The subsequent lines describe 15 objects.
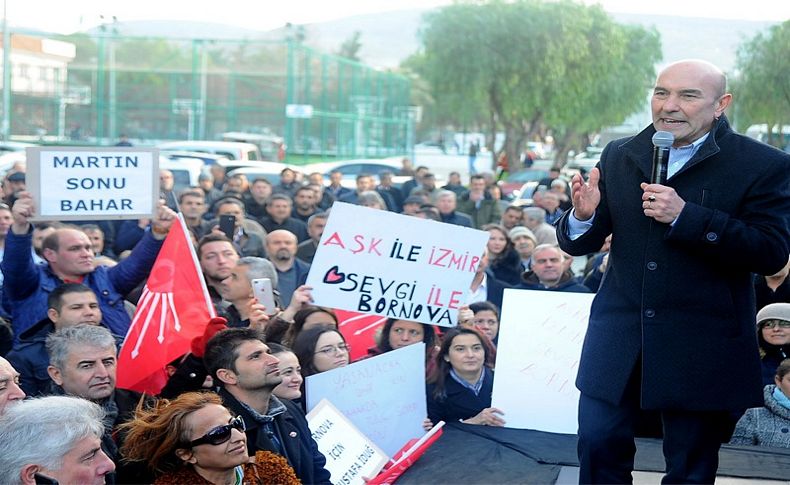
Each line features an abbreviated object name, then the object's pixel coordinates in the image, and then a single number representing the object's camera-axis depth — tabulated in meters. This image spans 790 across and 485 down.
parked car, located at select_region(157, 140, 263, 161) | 27.91
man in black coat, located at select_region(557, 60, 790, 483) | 3.71
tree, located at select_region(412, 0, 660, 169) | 38.47
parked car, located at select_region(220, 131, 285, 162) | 34.00
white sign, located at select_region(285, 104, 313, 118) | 32.34
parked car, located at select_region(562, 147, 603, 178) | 33.17
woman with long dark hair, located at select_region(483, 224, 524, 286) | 11.02
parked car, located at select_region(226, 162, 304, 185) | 21.64
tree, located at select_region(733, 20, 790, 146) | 32.91
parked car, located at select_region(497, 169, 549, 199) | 29.99
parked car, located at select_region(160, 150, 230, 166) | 25.03
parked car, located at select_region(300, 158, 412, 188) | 27.45
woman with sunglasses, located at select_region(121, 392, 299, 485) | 4.17
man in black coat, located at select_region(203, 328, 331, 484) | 4.98
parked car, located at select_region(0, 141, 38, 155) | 26.78
